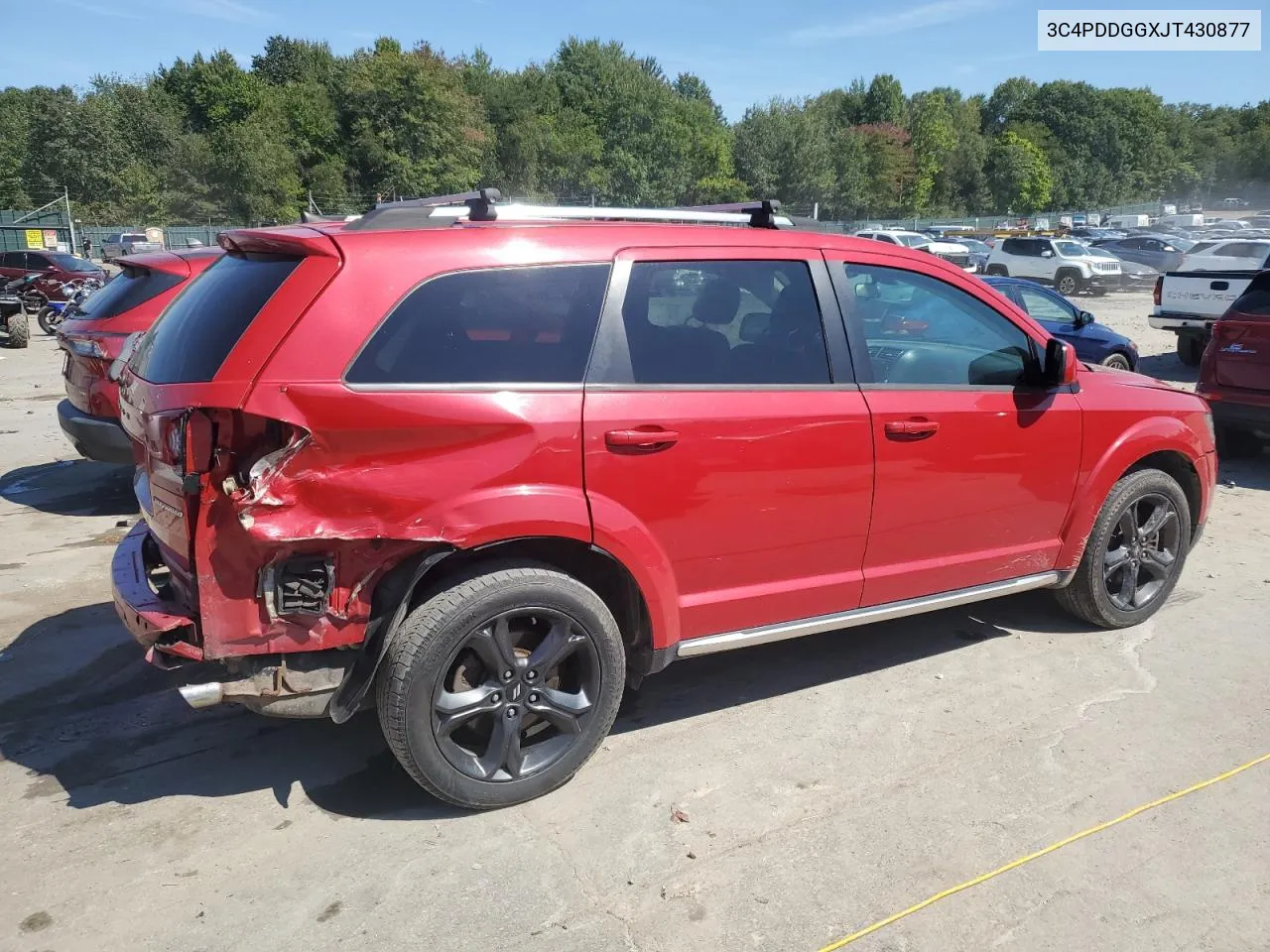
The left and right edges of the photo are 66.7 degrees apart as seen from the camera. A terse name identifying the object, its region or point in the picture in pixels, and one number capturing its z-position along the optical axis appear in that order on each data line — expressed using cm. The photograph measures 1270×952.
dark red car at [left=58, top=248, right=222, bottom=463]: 638
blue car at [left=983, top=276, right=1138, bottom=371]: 1126
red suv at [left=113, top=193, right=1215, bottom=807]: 292
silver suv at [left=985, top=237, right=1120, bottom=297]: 2941
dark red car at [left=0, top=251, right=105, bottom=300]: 2241
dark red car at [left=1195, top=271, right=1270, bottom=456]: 769
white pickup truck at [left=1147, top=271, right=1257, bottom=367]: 1398
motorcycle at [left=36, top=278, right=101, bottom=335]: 1833
